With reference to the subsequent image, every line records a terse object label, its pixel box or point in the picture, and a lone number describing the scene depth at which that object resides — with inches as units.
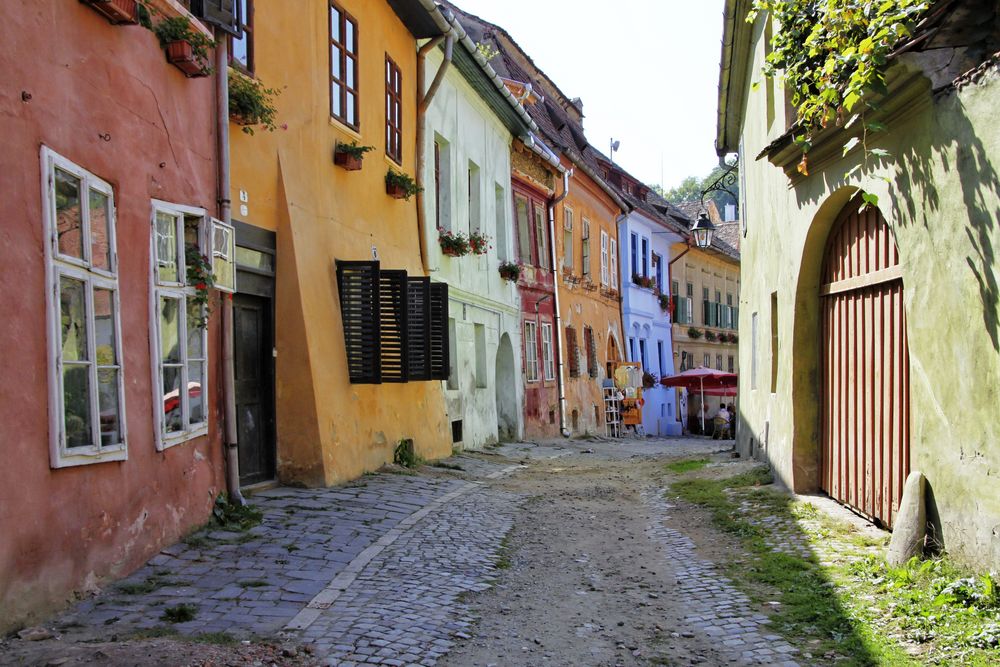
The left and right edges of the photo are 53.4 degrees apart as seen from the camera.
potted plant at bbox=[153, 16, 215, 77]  281.1
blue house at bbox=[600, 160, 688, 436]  1269.7
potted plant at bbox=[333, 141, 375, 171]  442.0
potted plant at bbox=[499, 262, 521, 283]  786.2
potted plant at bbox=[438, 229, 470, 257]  618.5
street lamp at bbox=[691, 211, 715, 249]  779.4
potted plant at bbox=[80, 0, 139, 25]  237.0
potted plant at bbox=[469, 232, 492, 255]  669.3
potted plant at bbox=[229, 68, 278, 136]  342.6
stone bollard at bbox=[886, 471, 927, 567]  244.2
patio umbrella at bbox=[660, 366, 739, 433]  1232.8
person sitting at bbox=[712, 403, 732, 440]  1247.5
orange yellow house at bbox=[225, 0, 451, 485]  380.5
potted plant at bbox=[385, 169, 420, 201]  515.8
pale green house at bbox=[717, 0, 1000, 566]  221.0
